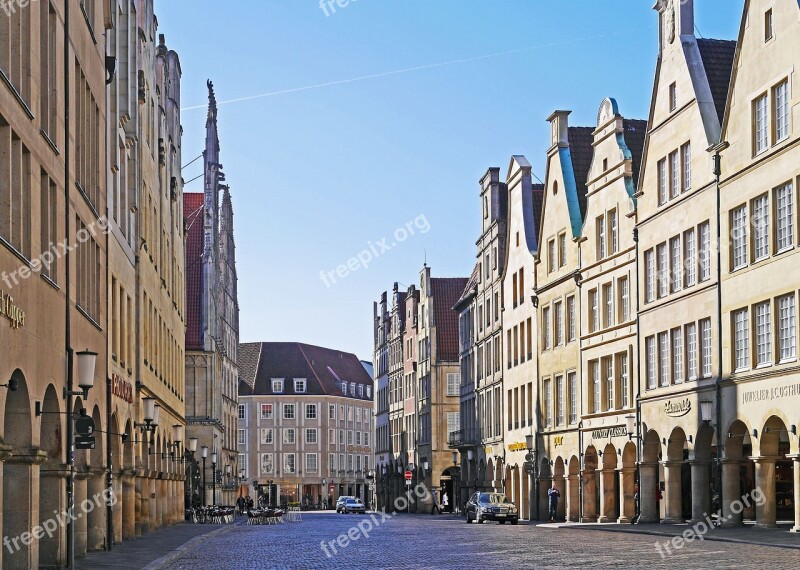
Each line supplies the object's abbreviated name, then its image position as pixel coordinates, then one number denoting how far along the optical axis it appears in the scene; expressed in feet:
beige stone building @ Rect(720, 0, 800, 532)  128.16
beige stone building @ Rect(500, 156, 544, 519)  226.17
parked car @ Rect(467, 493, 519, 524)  200.44
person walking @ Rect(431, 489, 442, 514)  298.35
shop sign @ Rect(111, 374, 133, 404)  113.80
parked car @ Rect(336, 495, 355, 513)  348.24
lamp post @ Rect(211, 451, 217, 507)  253.65
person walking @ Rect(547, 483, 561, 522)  202.39
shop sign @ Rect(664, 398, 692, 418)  153.48
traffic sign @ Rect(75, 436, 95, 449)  78.84
